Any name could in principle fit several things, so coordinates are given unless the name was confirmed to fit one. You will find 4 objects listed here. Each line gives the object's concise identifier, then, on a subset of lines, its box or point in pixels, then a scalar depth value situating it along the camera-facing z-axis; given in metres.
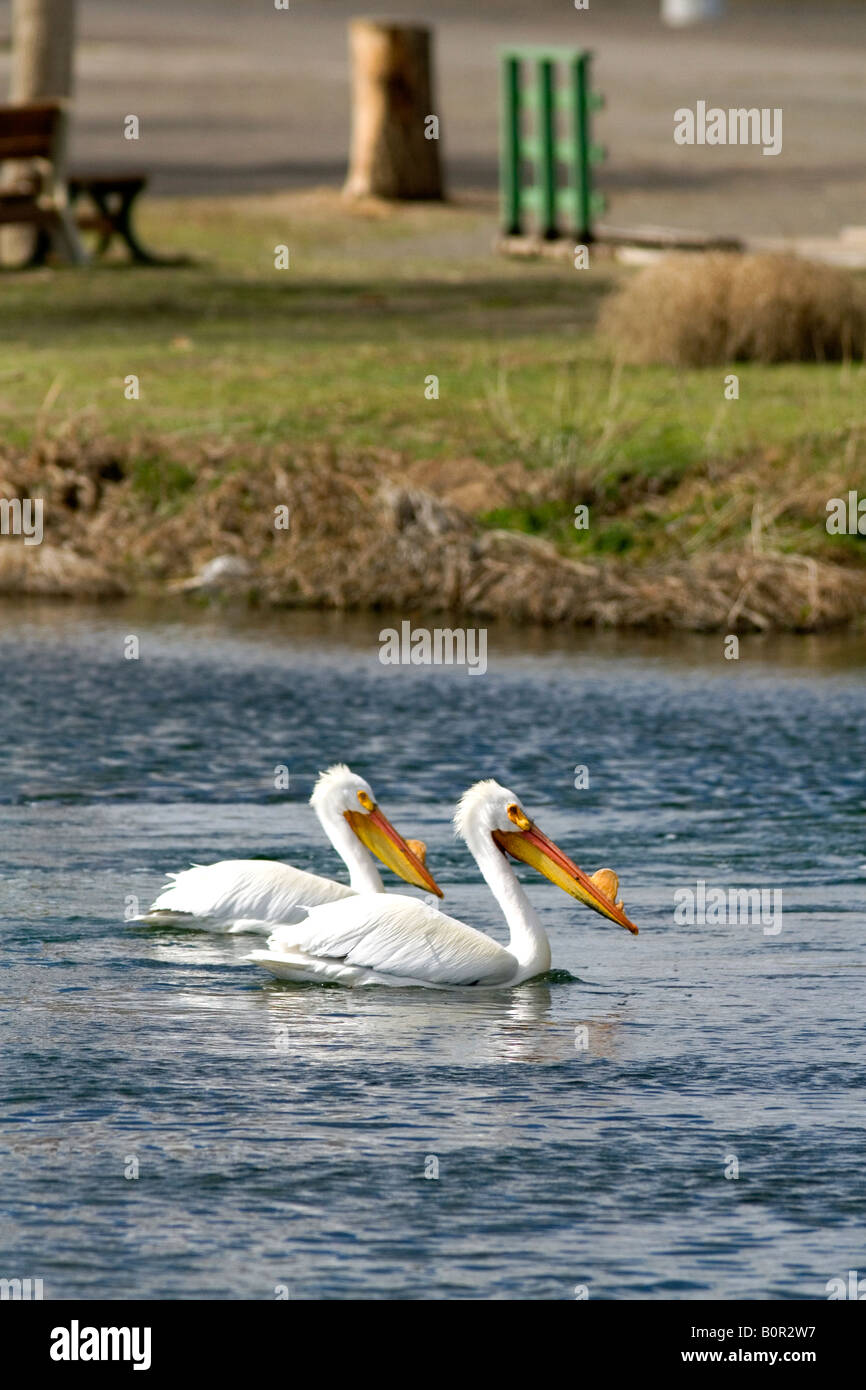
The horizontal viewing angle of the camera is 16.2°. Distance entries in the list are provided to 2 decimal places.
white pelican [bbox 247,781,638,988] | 10.20
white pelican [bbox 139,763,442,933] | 10.85
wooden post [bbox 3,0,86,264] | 26.28
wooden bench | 25.22
